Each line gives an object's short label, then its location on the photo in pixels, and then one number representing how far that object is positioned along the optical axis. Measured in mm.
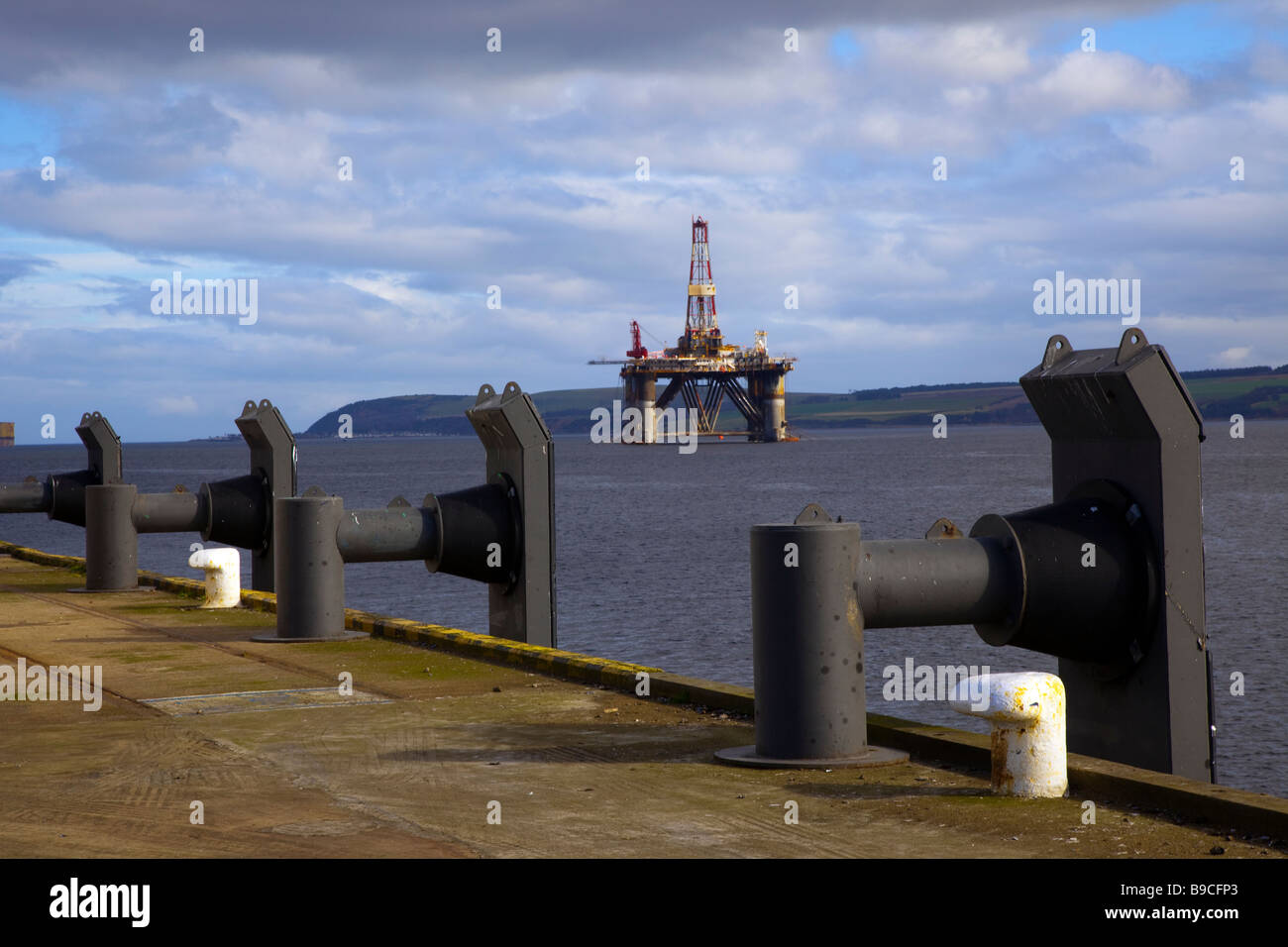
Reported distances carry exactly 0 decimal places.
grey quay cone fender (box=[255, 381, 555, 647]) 11164
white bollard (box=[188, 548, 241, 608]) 13594
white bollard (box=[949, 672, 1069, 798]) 5625
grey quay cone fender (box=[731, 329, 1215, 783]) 7027
